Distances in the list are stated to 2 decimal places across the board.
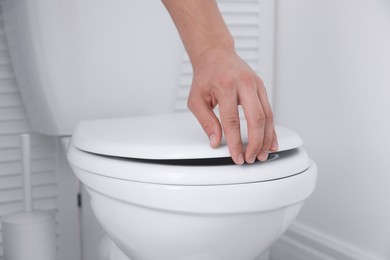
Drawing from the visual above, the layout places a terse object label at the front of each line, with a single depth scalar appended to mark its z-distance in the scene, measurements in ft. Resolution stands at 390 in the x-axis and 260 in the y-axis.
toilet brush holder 3.63
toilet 2.50
